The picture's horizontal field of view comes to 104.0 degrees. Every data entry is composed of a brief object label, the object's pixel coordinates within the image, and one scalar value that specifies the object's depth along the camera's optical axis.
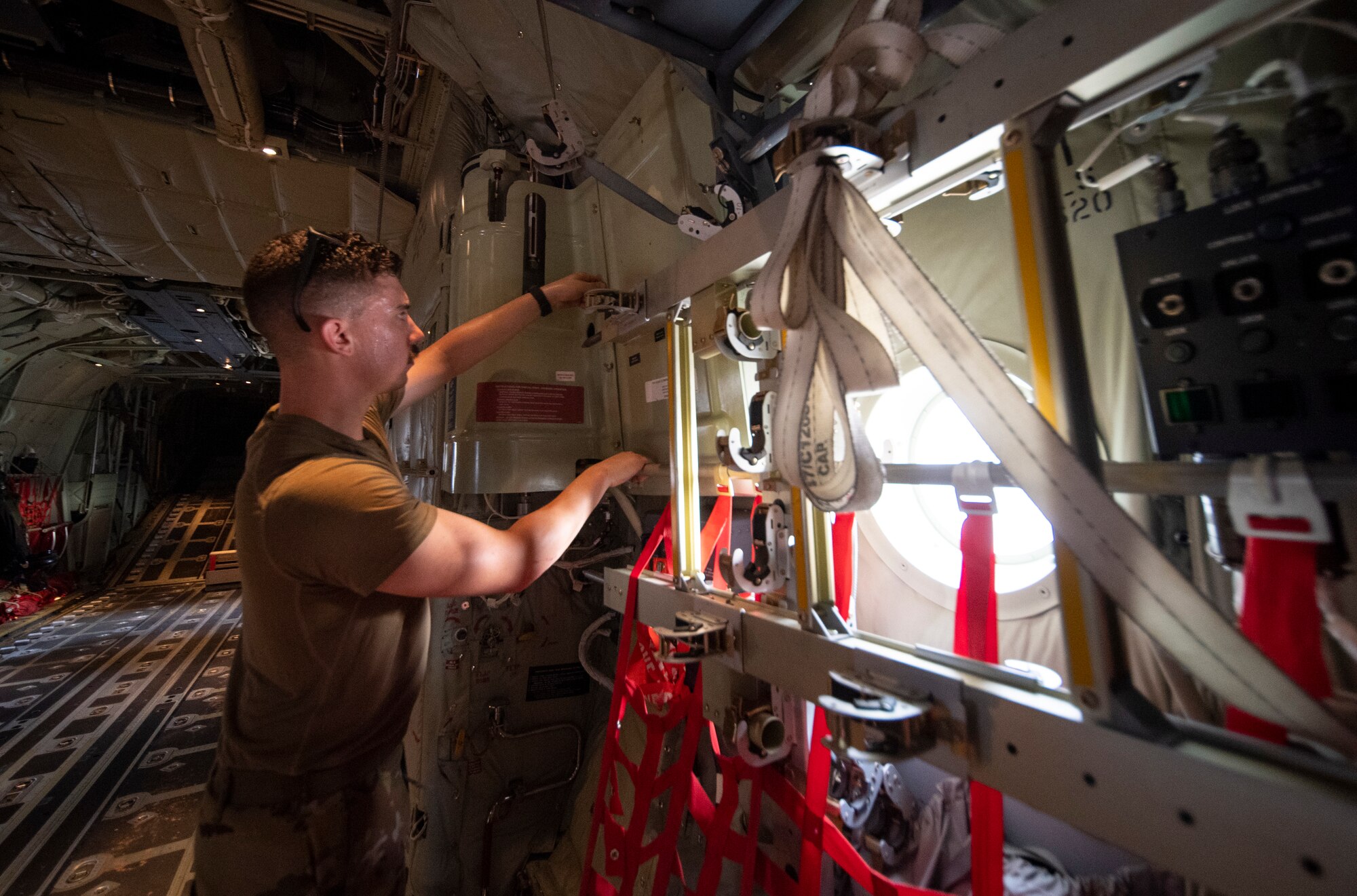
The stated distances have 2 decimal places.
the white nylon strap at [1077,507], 0.55
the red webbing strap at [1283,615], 0.61
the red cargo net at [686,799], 1.11
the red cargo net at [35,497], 8.37
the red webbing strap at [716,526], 1.51
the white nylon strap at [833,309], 0.85
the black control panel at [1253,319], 0.59
